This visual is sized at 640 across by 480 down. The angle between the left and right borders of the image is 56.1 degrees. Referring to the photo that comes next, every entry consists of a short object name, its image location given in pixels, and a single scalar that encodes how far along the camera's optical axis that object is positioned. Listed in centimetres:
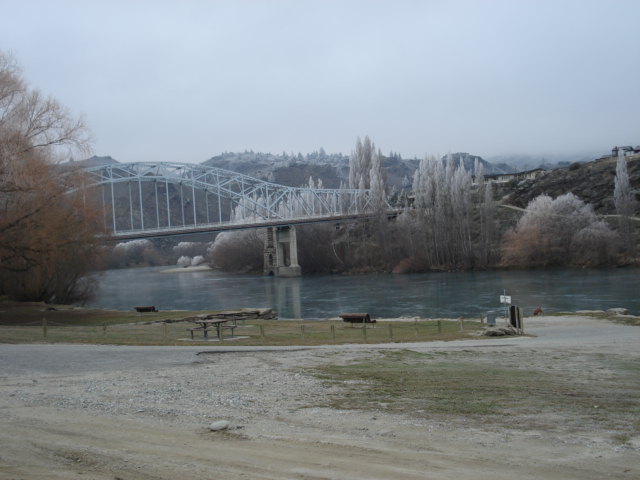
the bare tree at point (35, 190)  2409
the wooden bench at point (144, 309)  2948
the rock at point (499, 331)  1995
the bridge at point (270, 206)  8794
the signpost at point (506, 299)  2195
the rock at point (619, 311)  2594
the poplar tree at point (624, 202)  6531
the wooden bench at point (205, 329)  1821
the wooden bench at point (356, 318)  2366
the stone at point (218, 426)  698
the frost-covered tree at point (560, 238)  6444
